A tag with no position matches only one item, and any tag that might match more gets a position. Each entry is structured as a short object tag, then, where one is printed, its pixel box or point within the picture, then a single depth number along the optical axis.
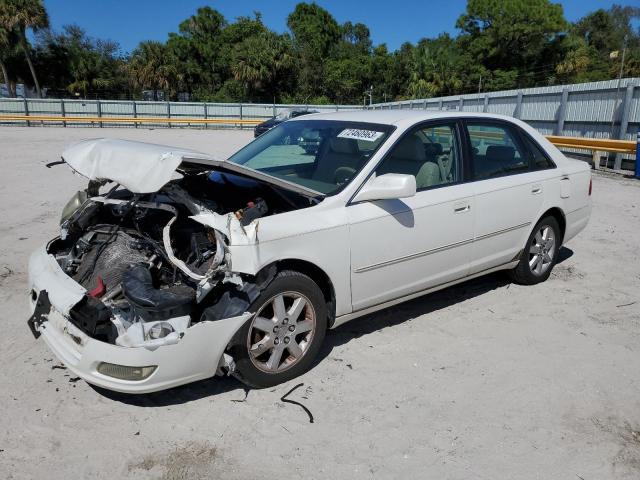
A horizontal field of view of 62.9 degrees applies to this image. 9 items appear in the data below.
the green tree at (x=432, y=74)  46.62
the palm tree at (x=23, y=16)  38.50
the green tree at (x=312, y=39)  53.28
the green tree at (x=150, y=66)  45.62
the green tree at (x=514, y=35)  50.00
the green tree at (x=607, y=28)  63.06
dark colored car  21.53
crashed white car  2.91
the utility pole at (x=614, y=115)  14.29
